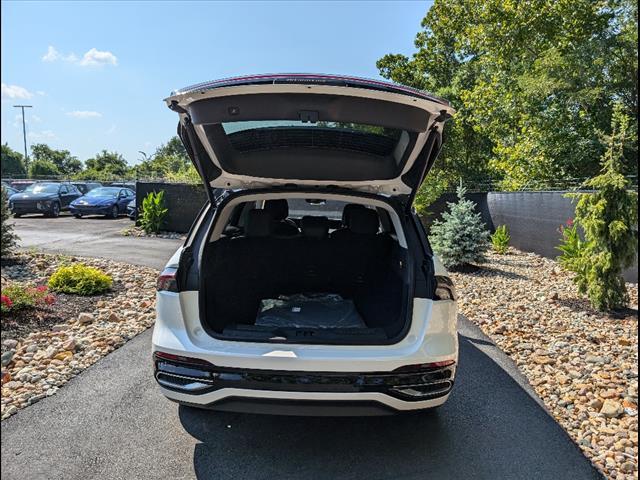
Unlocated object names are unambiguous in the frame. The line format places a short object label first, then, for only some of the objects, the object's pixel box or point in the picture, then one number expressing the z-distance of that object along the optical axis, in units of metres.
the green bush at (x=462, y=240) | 8.66
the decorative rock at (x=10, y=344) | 4.31
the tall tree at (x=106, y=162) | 53.72
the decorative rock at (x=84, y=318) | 5.14
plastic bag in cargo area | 3.75
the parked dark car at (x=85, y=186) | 25.45
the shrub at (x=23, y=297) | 4.91
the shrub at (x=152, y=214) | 14.20
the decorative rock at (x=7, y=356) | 3.96
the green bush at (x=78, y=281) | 6.24
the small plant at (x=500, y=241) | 11.14
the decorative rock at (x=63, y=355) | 4.17
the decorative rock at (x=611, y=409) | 3.40
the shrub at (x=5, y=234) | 7.71
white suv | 2.52
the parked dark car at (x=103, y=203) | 18.81
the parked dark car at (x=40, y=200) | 18.56
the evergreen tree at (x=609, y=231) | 5.51
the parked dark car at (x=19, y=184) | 27.97
